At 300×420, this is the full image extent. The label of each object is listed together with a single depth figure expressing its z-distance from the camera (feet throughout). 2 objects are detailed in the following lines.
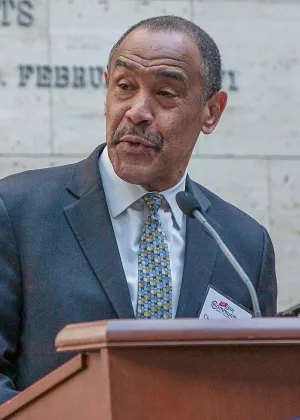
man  20.95
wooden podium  14.58
